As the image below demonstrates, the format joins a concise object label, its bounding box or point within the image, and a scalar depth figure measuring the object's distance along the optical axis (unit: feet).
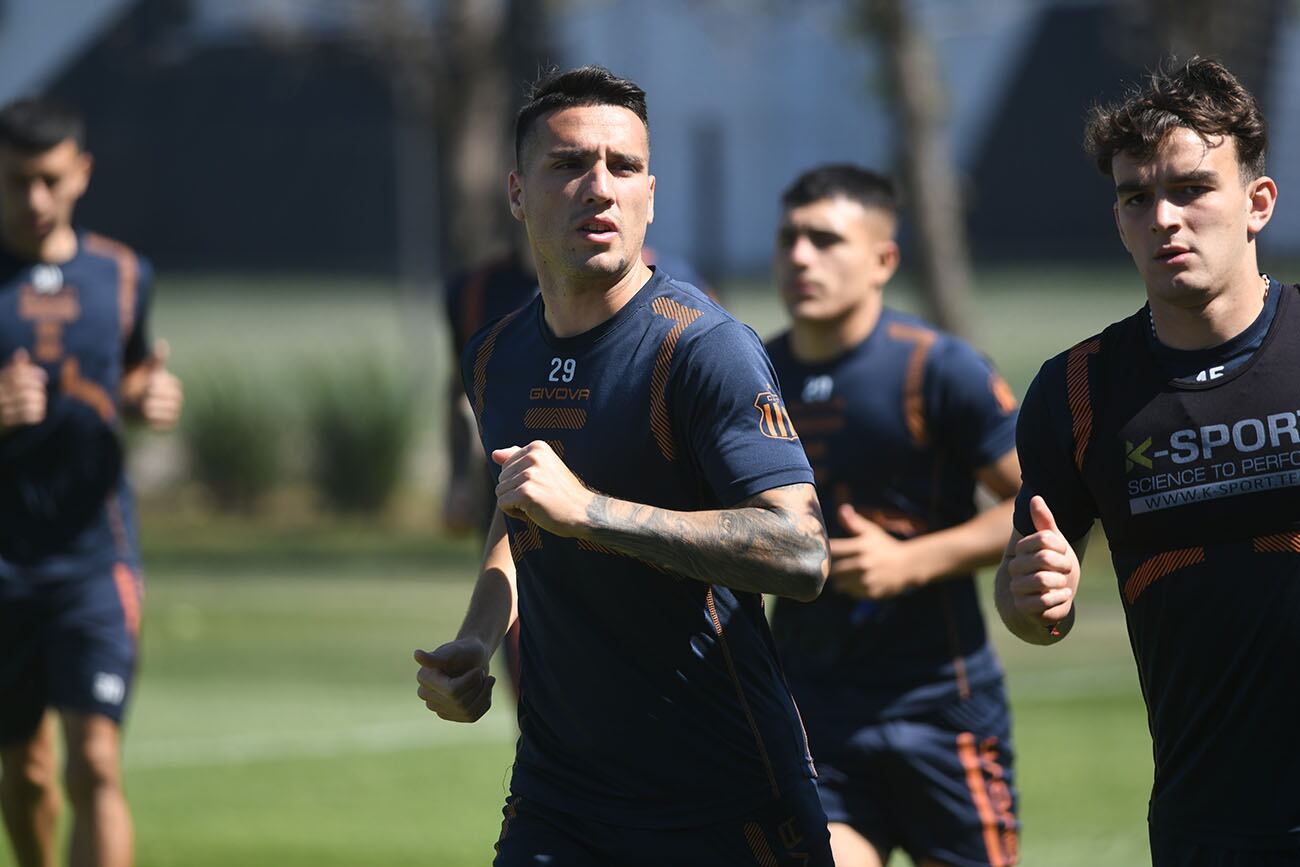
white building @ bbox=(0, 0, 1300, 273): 192.75
